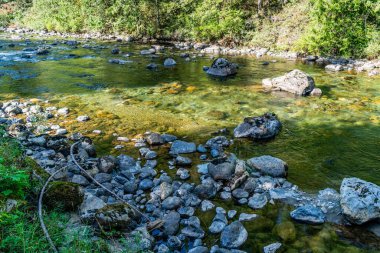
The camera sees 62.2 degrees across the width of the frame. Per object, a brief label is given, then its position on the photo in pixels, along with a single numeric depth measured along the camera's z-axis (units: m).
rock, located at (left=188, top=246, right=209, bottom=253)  3.67
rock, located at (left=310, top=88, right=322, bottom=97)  10.81
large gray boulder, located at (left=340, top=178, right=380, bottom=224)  4.21
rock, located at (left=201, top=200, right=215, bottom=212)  4.62
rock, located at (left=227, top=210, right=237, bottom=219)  4.46
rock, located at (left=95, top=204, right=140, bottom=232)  3.83
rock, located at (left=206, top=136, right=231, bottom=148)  6.78
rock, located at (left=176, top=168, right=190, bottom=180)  5.50
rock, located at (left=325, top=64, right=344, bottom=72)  14.94
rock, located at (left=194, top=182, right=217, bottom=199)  4.94
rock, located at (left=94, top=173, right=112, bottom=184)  5.22
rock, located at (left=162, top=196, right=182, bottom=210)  4.57
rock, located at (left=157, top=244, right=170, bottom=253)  3.71
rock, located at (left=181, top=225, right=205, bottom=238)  4.05
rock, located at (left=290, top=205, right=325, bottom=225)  4.33
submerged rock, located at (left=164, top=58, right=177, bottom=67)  15.80
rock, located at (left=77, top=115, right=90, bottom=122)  8.21
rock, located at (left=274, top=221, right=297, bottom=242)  4.06
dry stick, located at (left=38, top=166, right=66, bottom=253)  2.99
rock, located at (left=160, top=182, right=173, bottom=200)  4.81
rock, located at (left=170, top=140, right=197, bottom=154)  6.45
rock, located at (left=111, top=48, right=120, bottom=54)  19.13
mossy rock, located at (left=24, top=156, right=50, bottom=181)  4.45
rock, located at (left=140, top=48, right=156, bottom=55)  19.12
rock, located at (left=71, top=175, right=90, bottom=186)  5.06
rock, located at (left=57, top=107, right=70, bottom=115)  8.73
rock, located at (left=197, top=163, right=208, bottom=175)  5.62
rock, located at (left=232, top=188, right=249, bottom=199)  4.91
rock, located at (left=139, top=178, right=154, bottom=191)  5.13
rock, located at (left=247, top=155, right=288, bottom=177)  5.55
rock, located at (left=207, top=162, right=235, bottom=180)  5.35
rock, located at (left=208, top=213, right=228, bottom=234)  4.15
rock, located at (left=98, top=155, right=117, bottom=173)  5.54
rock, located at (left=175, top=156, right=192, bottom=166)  5.94
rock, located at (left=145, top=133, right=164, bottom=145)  6.81
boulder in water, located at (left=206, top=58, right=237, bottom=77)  13.88
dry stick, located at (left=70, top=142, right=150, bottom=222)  4.25
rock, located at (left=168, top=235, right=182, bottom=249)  3.85
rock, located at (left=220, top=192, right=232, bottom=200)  4.92
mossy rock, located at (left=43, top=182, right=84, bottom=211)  3.93
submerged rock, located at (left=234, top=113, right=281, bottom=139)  7.20
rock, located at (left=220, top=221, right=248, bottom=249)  3.89
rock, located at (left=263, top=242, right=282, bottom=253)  3.81
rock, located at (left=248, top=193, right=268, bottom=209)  4.71
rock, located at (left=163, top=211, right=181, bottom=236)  4.07
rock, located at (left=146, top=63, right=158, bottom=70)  15.14
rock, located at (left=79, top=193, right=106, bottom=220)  3.89
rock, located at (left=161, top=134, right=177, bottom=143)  6.99
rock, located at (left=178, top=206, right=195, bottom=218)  4.48
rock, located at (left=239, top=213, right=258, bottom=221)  4.41
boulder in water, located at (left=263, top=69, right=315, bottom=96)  10.88
